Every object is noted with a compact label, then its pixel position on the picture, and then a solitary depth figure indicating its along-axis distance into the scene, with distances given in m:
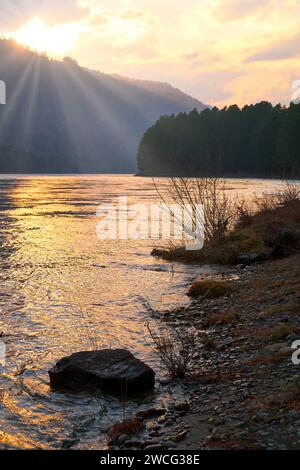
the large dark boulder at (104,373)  7.60
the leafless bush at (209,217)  20.07
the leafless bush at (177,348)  8.09
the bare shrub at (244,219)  26.04
